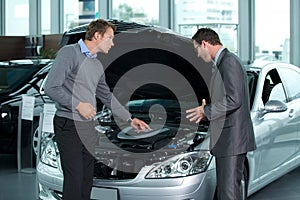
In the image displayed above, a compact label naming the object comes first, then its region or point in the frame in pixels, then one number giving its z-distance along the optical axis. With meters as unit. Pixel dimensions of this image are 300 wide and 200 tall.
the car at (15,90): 5.32
